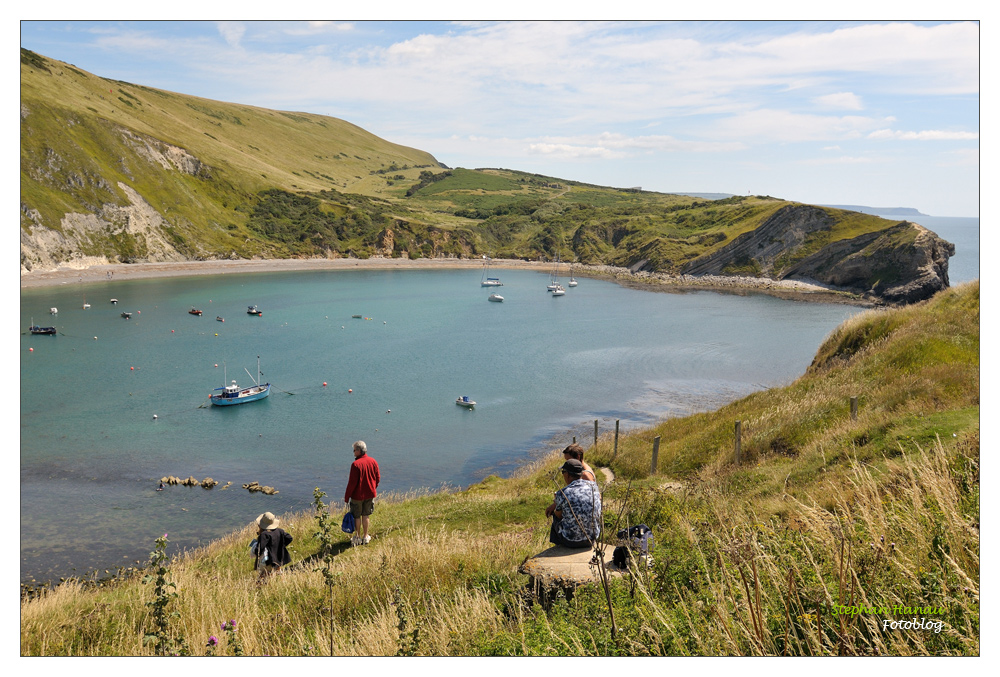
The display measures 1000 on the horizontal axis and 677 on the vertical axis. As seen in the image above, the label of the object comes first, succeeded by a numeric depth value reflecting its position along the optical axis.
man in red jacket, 10.43
